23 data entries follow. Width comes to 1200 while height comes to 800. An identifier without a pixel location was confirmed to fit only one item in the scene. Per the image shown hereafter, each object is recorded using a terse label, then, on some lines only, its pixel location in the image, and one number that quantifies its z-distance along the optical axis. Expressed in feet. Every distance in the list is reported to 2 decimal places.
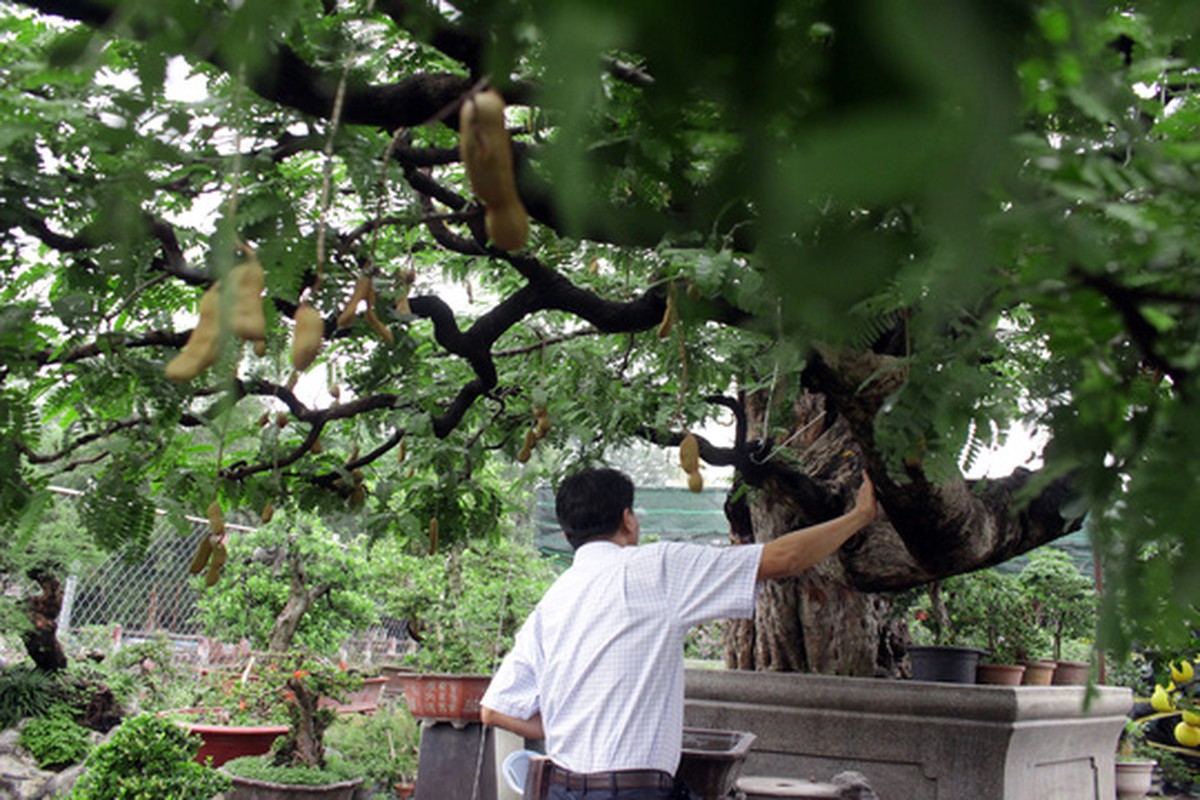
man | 8.30
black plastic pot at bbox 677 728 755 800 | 9.59
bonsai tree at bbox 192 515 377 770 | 23.94
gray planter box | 12.35
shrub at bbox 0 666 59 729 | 21.02
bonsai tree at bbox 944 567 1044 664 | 16.87
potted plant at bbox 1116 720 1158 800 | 20.98
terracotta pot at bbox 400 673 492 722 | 17.69
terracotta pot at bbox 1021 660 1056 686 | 16.26
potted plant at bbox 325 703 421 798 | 22.59
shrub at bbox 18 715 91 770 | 20.06
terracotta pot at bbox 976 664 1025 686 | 15.25
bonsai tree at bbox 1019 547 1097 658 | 17.80
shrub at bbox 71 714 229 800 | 14.84
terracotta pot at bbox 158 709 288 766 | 21.85
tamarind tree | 1.17
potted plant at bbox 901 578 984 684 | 14.20
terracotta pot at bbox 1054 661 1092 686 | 17.21
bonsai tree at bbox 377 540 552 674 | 27.37
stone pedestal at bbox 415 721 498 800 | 17.54
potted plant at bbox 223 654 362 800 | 18.29
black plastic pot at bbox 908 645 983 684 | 14.17
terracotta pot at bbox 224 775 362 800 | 17.93
